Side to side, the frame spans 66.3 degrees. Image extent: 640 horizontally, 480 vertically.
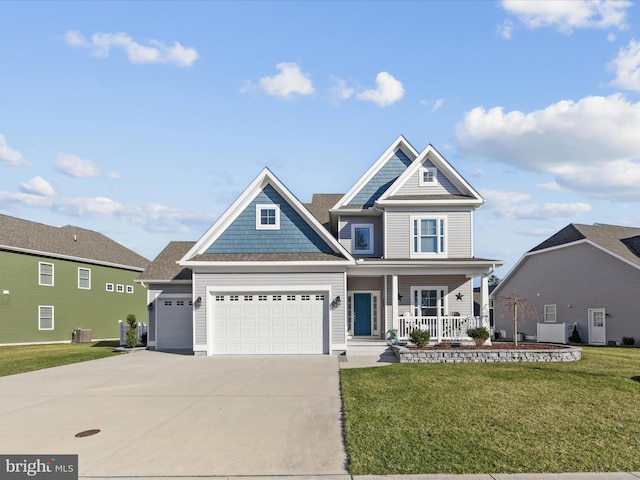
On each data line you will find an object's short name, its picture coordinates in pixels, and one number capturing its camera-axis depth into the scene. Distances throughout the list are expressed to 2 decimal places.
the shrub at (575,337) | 26.50
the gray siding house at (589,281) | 24.66
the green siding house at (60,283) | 27.78
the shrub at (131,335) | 21.91
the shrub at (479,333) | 17.01
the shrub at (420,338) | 16.38
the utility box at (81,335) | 30.53
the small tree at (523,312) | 30.98
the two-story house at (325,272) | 18.86
